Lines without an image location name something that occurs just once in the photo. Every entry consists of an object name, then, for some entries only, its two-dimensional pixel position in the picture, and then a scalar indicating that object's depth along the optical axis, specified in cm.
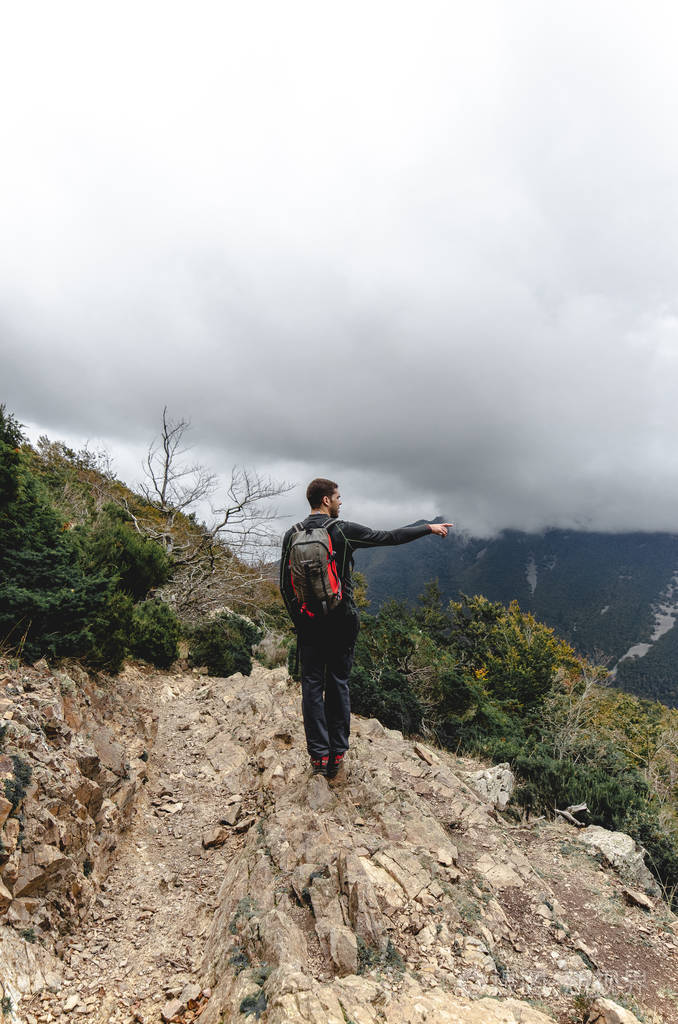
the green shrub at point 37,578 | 438
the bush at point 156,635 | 783
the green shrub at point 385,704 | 644
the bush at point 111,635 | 557
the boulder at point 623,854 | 404
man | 354
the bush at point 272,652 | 1015
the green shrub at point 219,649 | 895
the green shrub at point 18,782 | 295
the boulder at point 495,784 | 517
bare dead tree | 1205
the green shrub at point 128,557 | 751
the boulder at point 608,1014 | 224
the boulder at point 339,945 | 240
